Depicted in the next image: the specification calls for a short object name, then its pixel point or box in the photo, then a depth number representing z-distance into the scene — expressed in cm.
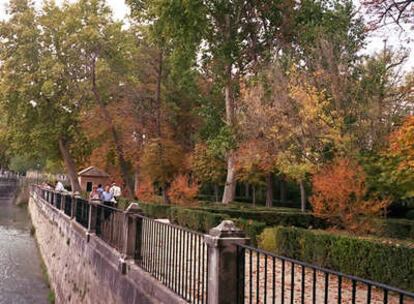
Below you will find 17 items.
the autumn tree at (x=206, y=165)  3447
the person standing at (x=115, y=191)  2166
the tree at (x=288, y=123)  2283
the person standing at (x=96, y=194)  1999
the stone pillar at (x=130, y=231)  925
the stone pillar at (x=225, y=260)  561
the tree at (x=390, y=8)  1348
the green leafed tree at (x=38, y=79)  3606
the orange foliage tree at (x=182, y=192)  2842
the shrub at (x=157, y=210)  2304
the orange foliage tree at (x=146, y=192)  3266
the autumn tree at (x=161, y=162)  3092
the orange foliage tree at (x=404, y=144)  1382
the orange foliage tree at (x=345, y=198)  1752
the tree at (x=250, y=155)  2720
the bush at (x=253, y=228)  1533
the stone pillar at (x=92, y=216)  1305
